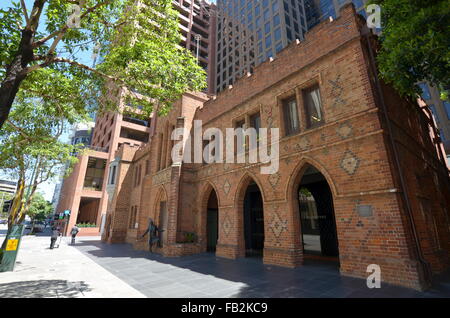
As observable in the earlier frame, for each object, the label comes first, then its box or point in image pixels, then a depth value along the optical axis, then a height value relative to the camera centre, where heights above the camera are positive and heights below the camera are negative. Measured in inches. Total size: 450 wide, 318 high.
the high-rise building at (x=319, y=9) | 1619.5 +1666.4
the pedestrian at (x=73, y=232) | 793.1 -35.6
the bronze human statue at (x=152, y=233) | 539.6 -26.0
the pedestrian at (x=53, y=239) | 651.5 -47.6
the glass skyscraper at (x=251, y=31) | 1696.6 +1538.0
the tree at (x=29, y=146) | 430.6 +155.2
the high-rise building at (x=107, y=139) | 1285.7 +573.7
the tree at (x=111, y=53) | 230.2 +194.4
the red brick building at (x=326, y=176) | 250.4 +73.2
